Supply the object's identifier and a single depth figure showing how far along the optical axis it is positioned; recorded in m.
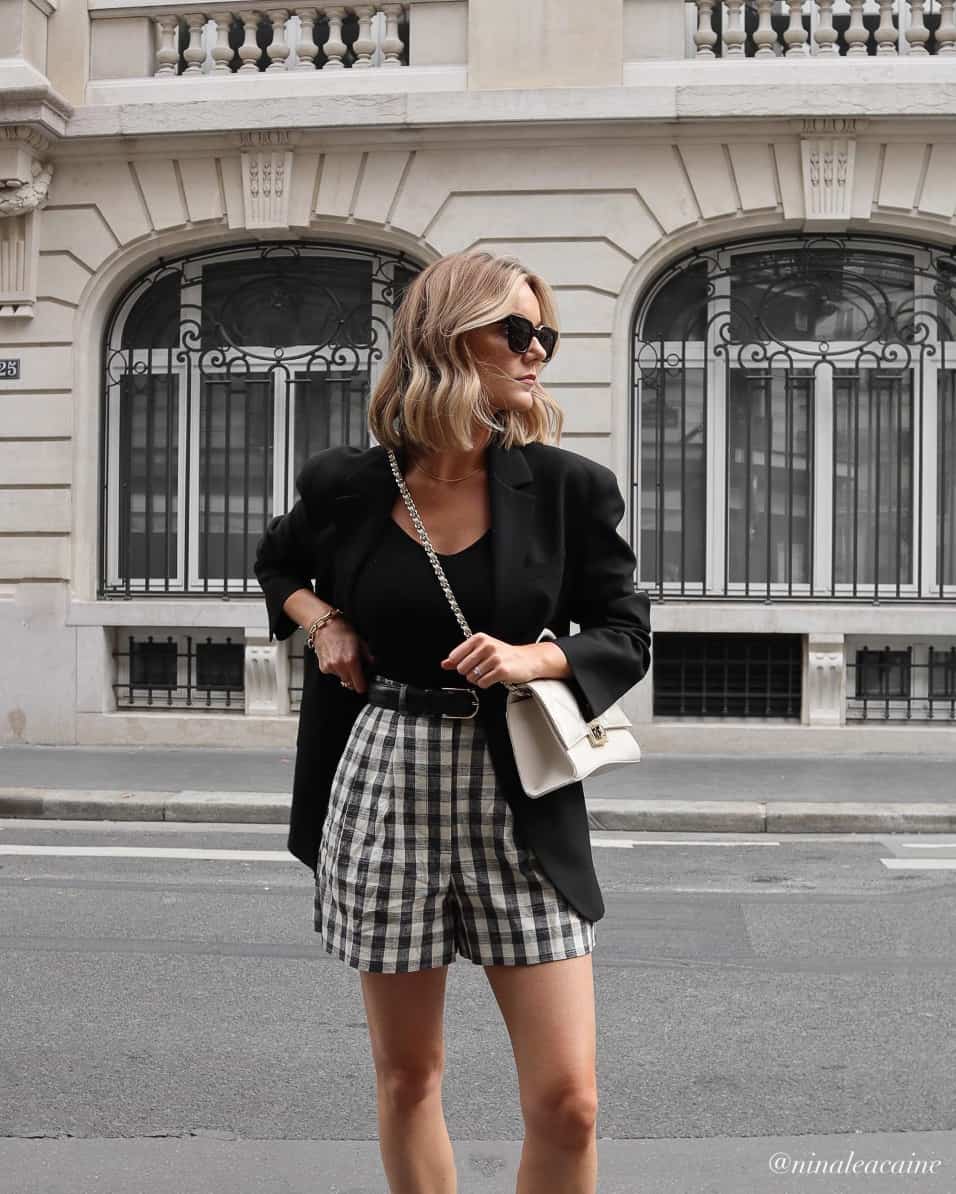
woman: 2.32
